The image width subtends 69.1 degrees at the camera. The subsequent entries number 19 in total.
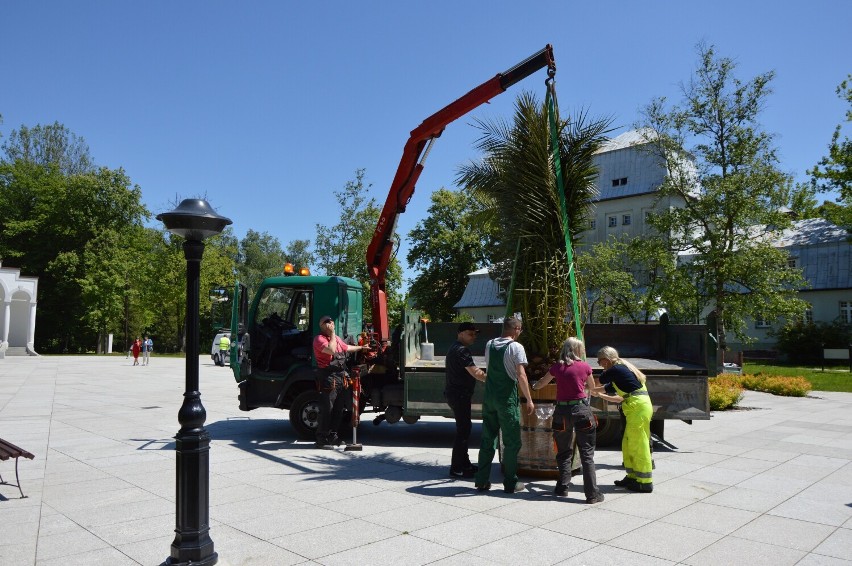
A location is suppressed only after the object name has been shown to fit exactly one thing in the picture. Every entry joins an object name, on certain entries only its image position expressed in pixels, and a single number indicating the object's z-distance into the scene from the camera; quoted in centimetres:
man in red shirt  931
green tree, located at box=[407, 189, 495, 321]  5319
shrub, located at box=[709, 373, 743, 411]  1529
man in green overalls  686
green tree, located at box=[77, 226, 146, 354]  5038
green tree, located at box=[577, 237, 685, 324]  2970
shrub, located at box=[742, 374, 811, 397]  1972
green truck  915
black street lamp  442
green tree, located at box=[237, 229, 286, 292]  7569
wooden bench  611
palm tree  789
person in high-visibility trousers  693
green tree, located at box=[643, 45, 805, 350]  2075
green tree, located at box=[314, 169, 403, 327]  3381
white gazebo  4372
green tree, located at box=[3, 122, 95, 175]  6281
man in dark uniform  754
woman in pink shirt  671
